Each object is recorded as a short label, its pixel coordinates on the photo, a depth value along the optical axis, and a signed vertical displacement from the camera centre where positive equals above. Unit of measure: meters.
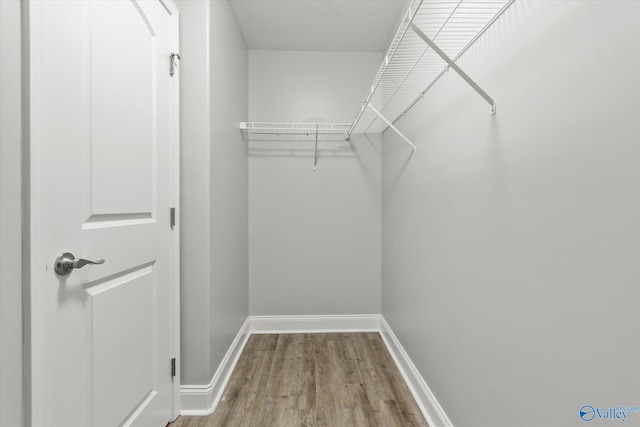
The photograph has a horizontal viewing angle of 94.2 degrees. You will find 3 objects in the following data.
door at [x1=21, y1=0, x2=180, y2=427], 0.77 -0.03
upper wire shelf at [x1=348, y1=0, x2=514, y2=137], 1.01 +0.75
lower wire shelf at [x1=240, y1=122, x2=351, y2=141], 2.52 +0.71
